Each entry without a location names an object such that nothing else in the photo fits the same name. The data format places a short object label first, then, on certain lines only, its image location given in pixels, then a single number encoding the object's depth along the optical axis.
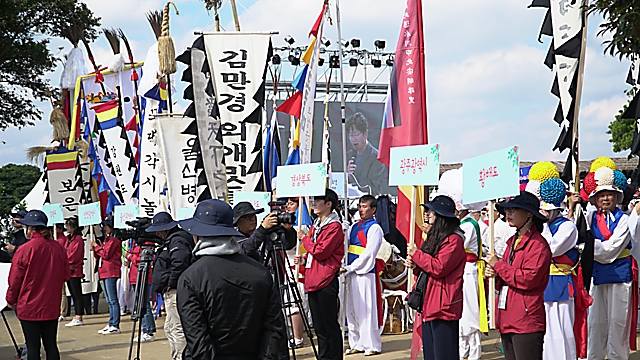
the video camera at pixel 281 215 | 5.91
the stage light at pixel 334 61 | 23.01
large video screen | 32.53
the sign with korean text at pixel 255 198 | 8.41
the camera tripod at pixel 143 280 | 7.38
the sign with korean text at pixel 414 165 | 6.77
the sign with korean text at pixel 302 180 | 7.51
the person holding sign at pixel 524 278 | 5.14
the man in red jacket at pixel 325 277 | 7.17
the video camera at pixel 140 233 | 7.30
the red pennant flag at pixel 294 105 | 10.16
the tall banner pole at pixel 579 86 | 6.99
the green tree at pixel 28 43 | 16.37
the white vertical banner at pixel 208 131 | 8.79
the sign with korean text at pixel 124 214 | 11.57
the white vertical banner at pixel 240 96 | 8.70
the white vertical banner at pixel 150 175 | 11.31
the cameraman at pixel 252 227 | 5.65
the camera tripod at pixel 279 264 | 6.13
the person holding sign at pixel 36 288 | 7.45
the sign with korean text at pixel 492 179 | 5.46
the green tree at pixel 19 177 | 31.09
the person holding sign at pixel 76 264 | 12.42
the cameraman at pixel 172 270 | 6.23
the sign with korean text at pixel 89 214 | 12.50
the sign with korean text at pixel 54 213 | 12.76
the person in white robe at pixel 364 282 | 8.83
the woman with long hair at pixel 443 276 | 5.73
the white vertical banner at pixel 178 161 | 9.55
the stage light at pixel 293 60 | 25.48
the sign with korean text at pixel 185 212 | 9.00
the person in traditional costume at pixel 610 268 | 7.04
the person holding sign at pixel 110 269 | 11.28
